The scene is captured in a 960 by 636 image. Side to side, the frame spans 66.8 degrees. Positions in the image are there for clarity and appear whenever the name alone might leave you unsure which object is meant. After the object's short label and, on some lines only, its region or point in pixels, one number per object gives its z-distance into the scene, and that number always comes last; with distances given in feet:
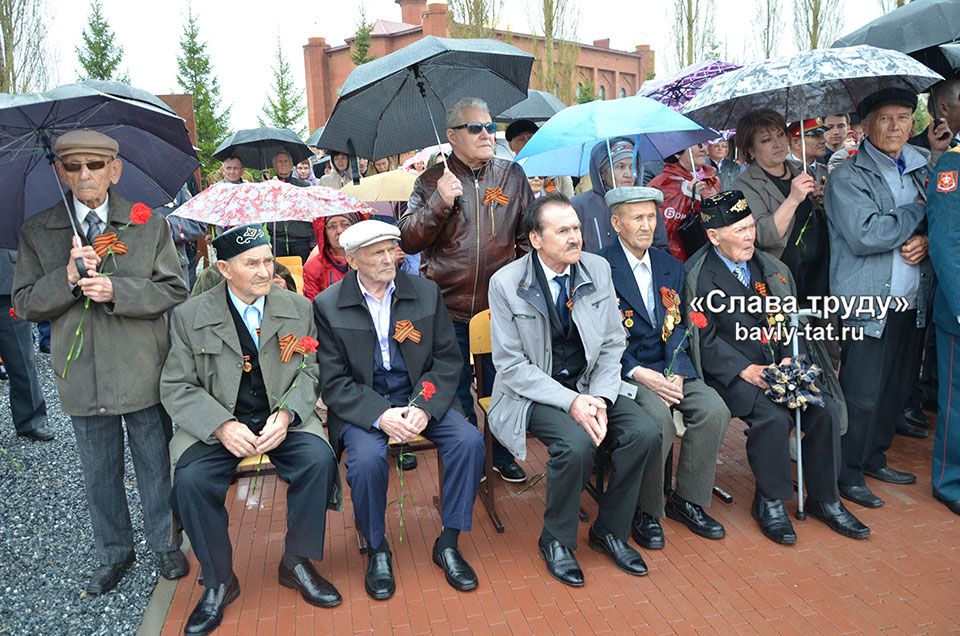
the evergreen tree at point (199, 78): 79.82
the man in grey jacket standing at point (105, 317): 11.21
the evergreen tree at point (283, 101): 95.30
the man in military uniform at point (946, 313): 12.86
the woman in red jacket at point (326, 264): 17.46
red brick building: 116.67
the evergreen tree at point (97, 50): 70.13
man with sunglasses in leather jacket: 13.70
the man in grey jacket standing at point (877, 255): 13.62
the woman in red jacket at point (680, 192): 16.40
